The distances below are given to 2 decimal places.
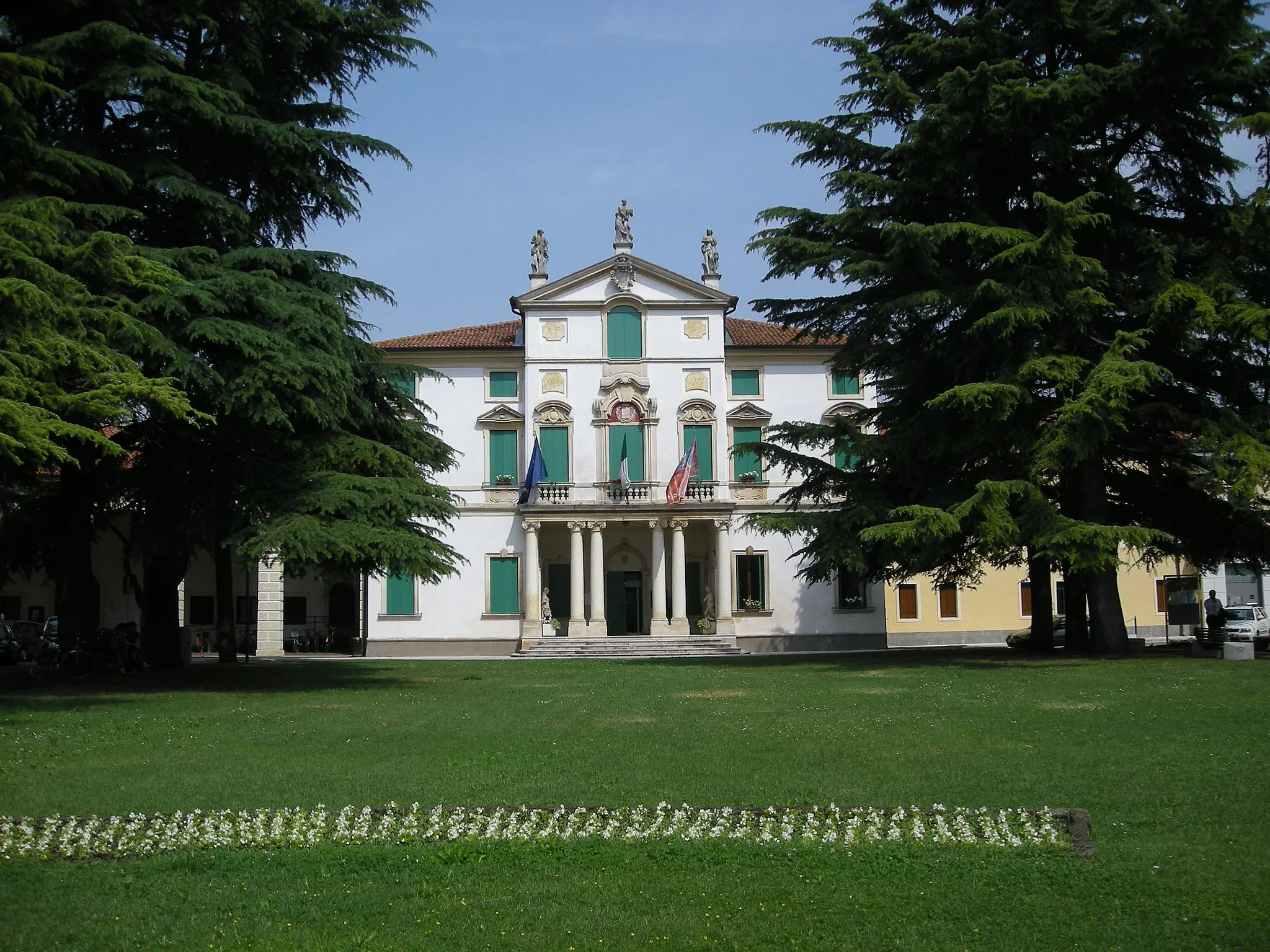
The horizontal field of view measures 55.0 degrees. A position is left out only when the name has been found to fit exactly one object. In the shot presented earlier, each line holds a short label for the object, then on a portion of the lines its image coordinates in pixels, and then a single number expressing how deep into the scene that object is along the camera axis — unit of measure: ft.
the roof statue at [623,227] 134.31
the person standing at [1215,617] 88.58
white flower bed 24.75
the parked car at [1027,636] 106.63
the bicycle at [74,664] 71.56
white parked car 115.96
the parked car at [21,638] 111.55
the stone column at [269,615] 137.69
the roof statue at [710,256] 136.77
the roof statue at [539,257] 136.36
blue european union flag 127.34
